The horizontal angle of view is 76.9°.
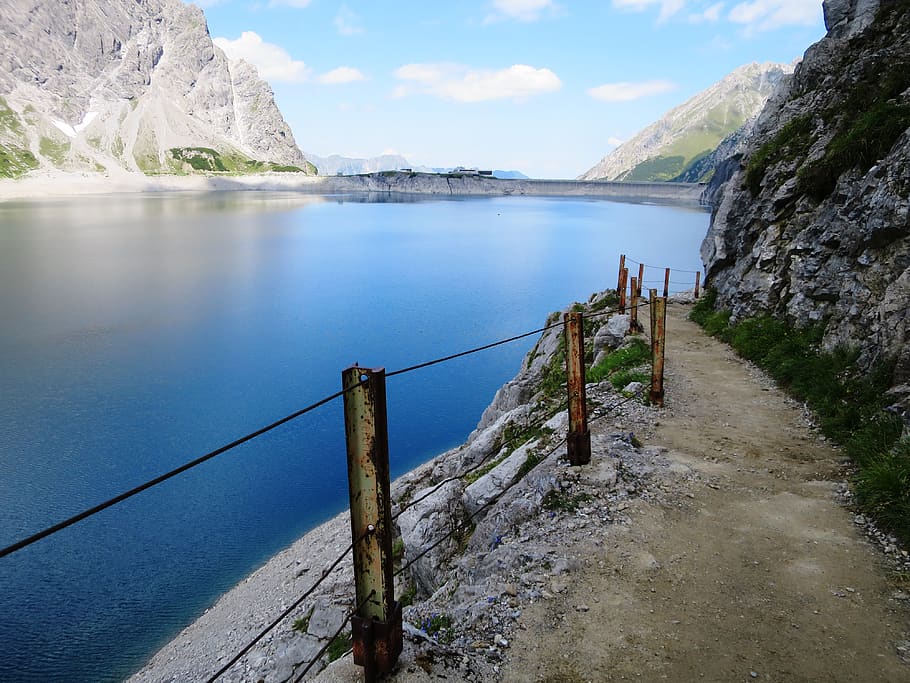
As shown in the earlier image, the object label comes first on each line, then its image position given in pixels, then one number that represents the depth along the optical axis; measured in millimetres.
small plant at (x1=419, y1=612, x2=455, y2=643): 6312
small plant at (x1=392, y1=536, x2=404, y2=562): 12433
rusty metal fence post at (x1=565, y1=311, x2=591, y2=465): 9016
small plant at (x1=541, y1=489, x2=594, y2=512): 8633
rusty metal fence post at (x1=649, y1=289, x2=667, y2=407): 12450
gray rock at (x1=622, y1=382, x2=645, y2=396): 13290
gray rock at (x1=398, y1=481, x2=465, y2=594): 9969
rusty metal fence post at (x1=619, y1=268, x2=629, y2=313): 23416
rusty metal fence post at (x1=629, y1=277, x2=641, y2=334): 19344
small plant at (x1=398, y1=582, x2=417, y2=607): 10470
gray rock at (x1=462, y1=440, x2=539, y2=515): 10375
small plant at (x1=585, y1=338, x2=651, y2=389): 15555
